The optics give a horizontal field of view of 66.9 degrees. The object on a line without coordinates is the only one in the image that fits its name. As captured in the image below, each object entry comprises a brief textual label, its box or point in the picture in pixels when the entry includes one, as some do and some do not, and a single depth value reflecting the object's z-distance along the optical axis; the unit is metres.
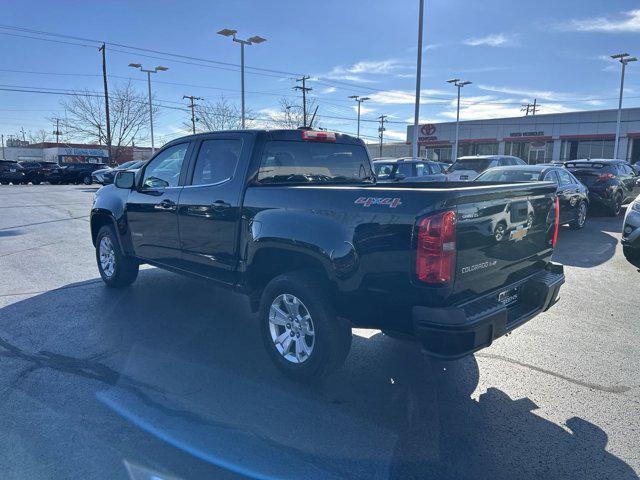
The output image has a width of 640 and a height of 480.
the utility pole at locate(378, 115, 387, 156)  74.09
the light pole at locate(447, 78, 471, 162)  42.58
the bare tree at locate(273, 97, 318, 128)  50.19
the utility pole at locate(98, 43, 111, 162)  39.12
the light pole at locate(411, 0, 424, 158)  20.09
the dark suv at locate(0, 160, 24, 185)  34.03
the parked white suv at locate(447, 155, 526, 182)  17.30
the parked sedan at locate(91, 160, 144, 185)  26.88
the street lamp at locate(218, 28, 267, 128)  22.25
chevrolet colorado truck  3.03
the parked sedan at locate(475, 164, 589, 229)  10.05
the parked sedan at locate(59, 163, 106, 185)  34.78
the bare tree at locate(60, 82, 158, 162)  46.41
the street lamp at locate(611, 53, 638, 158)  33.91
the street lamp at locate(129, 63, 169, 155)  33.53
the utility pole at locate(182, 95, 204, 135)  56.10
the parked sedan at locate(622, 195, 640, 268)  7.16
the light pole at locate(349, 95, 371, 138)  53.07
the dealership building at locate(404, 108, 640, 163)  42.50
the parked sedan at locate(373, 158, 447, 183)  15.06
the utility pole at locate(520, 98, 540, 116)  80.72
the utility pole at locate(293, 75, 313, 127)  48.45
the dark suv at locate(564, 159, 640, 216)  13.20
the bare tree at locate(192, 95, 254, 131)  54.19
